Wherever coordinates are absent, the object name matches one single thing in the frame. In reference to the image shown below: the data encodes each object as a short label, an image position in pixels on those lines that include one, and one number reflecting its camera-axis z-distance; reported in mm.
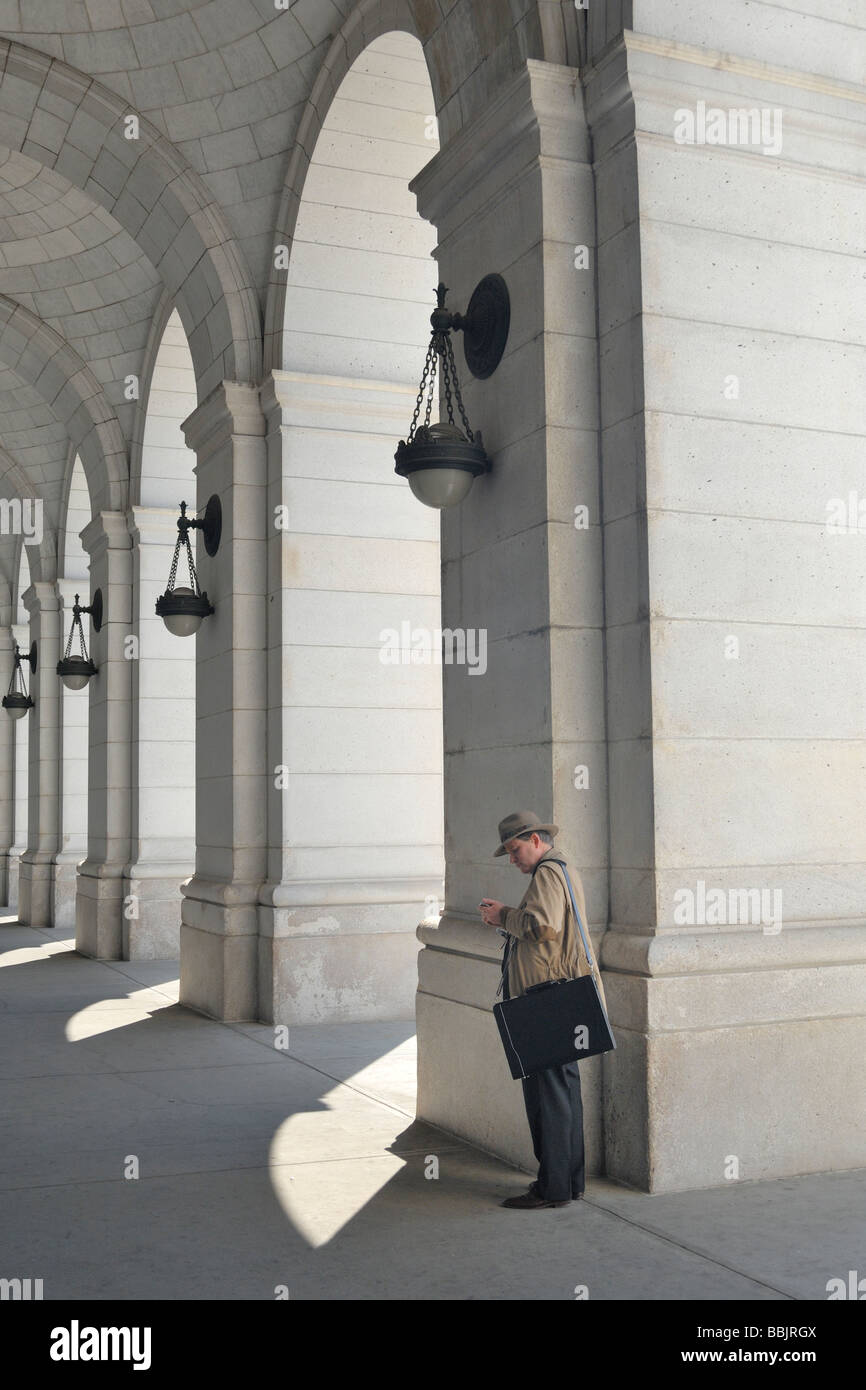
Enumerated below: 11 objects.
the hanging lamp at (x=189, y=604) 11570
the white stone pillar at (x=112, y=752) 15414
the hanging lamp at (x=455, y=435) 6934
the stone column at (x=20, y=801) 24344
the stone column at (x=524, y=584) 6484
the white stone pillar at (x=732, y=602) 6043
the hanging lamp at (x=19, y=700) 20375
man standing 5672
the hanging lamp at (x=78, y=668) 16094
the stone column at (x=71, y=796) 19375
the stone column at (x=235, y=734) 10859
